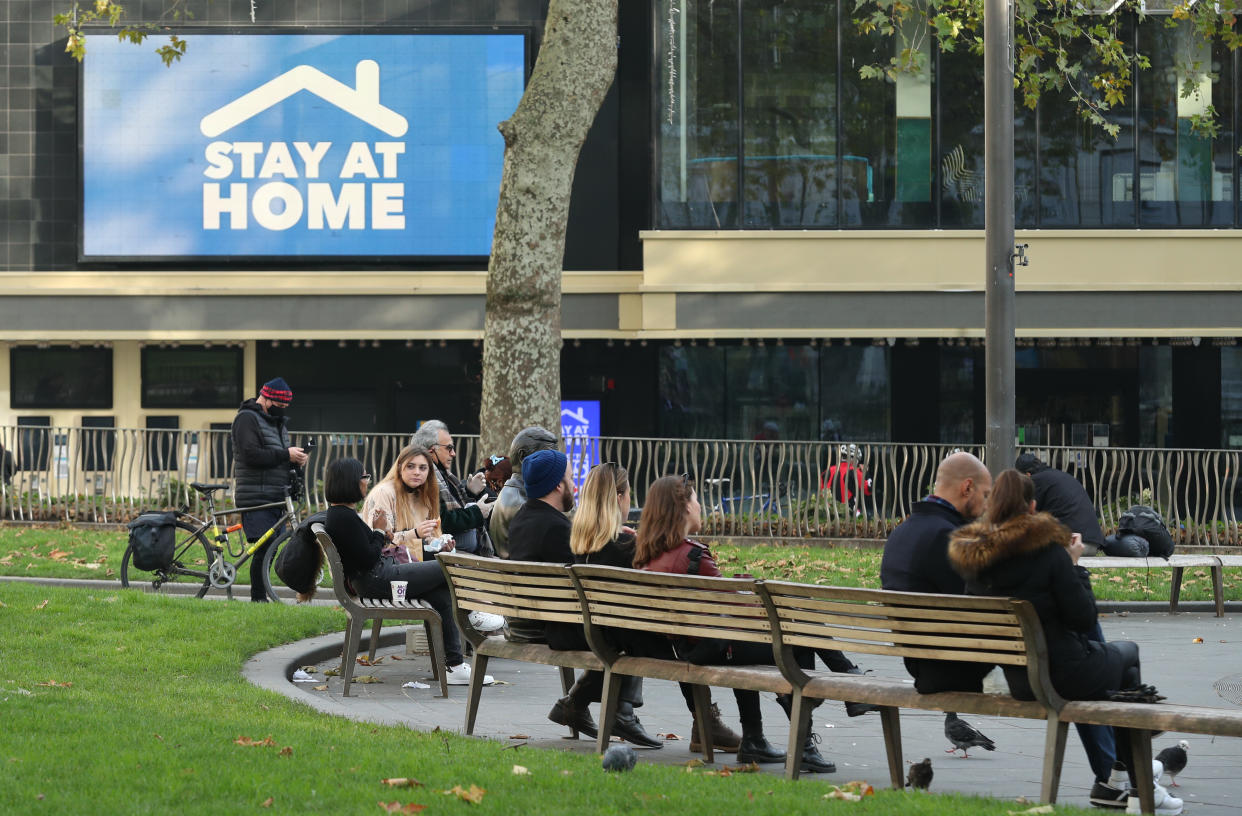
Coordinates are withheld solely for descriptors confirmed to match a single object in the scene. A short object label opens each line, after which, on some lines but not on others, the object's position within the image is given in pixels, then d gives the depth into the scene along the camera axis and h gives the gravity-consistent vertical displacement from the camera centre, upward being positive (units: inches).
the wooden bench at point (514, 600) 595.5 -28.5
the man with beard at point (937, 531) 534.0 -13.0
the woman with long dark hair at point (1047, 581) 474.0 -19.4
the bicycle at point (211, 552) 1027.3 -31.9
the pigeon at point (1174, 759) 512.1 -50.8
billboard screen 1990.7 +209.9
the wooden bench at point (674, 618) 541.0 -29.2
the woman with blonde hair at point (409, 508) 775.7 -12.4
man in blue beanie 603.5 -17.9
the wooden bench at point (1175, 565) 989.8 -35.5
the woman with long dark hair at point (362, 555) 729.0 -22.8
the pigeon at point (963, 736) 579.8 -53.1
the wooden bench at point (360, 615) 713.6 -36.5
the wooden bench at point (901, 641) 473.7 -30.3
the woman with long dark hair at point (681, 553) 568.7 -18.3
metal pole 755.4 +59.6
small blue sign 1980.8 +26.6
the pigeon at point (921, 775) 504.7 -52.8
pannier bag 1018.7 -26.8
